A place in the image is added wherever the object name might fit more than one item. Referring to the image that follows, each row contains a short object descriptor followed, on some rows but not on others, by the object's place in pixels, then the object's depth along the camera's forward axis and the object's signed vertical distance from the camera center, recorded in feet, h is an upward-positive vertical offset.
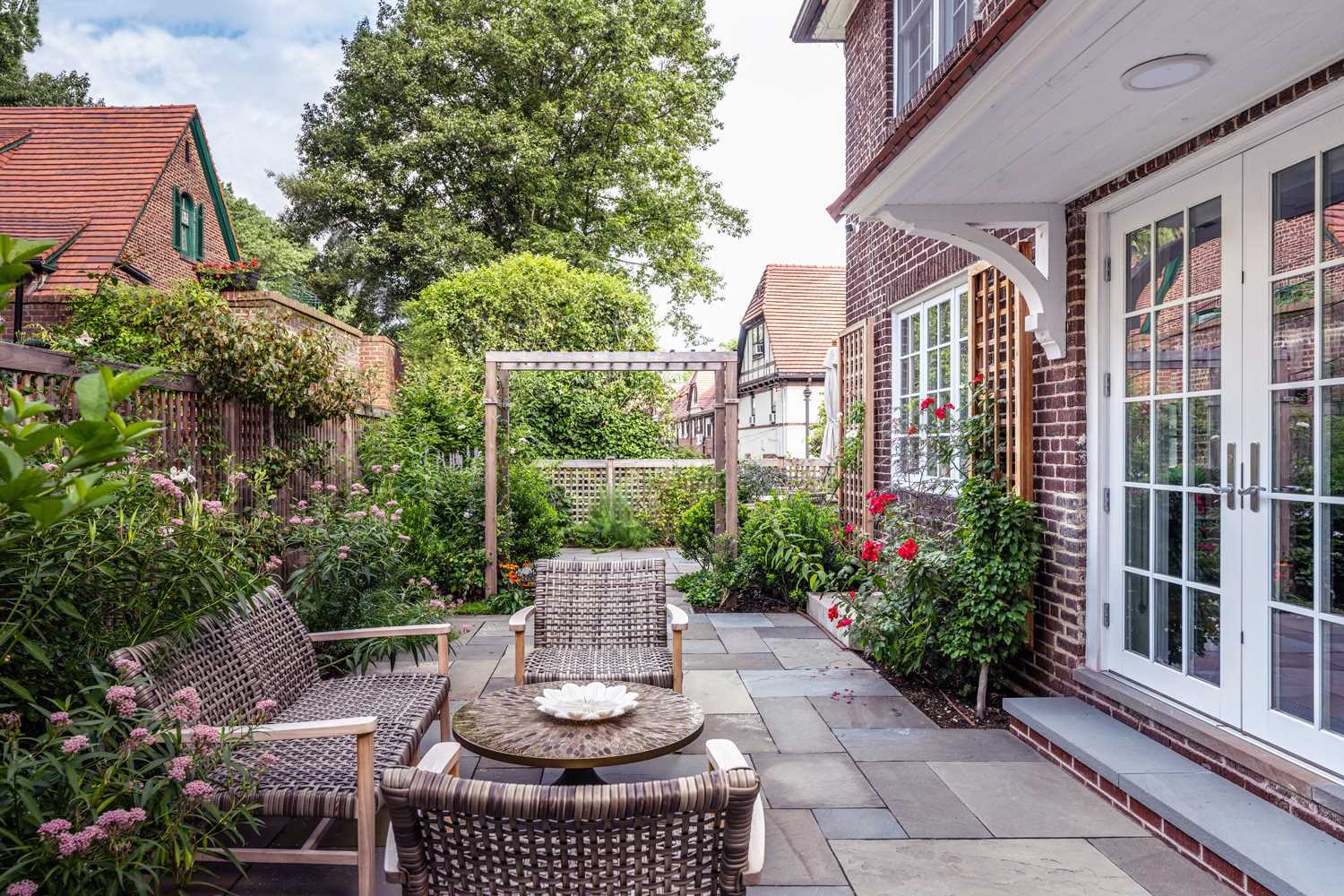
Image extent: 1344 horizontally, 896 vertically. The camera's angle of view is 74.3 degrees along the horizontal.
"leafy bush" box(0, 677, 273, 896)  6.17 -2.57
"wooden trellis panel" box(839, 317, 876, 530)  23.80 +1.37
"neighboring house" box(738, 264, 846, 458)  69.72 +8.41
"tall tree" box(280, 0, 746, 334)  60.39 +21.43
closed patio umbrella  26.63 +1.17
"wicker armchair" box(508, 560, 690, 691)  15.12 -2.92
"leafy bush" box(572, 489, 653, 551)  37.29 -3.45
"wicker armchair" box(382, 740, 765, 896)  5.39 -2.43
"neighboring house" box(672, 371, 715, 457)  102.58 +5.45
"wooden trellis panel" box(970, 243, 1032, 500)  15.28 +1.54
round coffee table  9.70 -3.33
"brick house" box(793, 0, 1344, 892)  9.23 +1.43
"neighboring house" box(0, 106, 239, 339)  40.81 +13.40
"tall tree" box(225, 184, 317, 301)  65.87 +18.08
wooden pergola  25.66 +1.98
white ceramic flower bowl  10.72 -3.16
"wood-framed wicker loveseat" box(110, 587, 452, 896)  8.62 -3.26
